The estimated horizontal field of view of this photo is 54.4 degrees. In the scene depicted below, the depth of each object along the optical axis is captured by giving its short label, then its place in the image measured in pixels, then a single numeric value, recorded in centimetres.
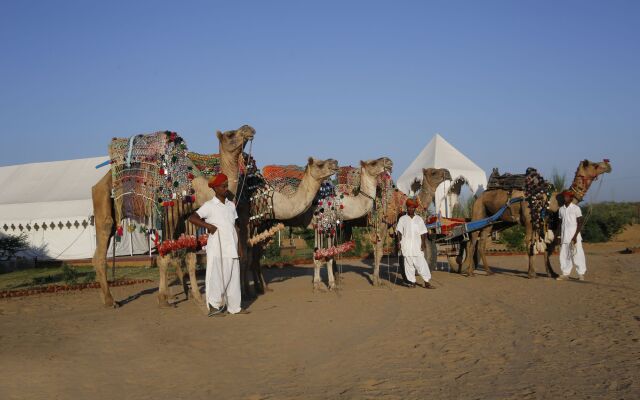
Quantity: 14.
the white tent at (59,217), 2422
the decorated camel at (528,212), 1314
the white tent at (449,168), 2484
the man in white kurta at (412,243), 1207
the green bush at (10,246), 2212
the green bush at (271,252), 2278
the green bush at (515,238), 2362
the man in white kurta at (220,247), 892
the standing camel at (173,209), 985
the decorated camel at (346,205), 1172
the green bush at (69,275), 1538
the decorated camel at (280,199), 1097
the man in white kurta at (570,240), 1284
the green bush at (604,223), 2808
